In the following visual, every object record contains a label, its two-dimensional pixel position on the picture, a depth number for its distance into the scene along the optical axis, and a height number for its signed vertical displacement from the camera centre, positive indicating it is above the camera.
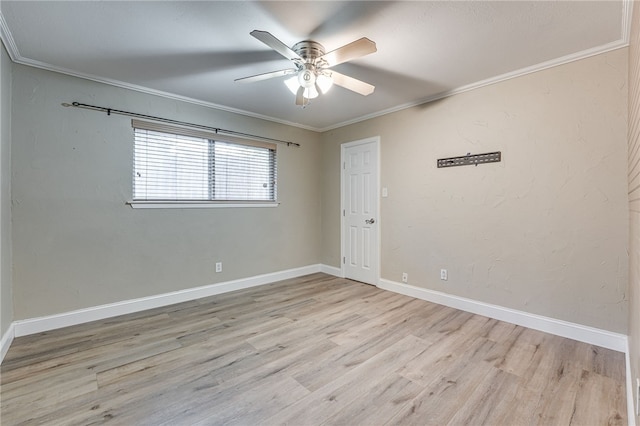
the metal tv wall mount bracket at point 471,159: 2.91 +0.55
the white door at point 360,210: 4.09 -0.01
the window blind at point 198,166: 3.19 +0.56
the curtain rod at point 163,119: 2.80 +1.04
